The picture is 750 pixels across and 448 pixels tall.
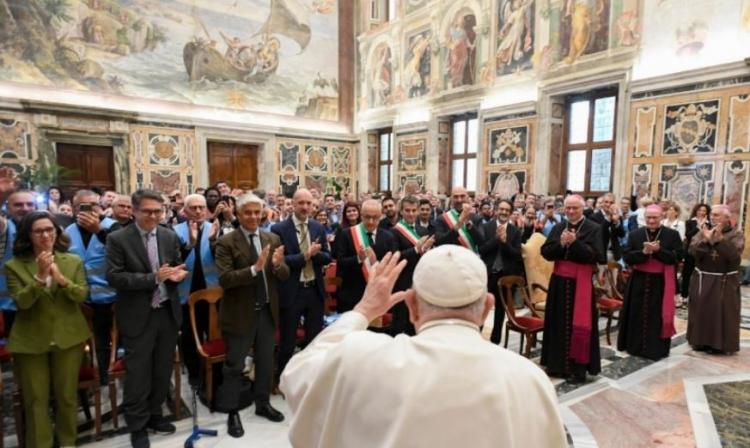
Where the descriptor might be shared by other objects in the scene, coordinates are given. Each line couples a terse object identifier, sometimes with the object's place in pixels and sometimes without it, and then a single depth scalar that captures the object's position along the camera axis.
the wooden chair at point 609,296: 5.44
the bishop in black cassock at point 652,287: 4.84
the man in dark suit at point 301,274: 3.89
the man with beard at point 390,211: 5.95
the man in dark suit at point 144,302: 3.06
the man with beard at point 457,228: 4.98
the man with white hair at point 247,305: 3.34
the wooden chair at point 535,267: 6.11
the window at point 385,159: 17.30
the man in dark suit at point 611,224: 7.38
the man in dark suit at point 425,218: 5.59
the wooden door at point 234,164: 15.34
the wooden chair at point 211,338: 3.65
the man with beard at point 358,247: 4.43
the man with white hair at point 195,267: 4.16
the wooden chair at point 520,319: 4.60
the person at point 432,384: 1.12
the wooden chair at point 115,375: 3.31
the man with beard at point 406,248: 4.55
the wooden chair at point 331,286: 5.03
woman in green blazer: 2.82
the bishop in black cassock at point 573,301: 4.30
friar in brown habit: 4.98
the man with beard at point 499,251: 5.15
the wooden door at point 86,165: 12.53
